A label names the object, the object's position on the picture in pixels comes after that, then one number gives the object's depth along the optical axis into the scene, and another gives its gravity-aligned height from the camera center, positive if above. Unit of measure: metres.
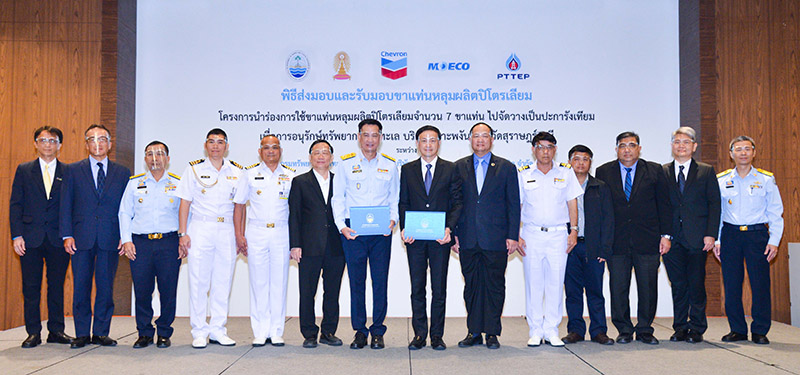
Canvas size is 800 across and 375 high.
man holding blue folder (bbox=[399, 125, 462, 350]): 4.31 -0.09
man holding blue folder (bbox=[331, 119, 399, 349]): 4.40 -0.11
